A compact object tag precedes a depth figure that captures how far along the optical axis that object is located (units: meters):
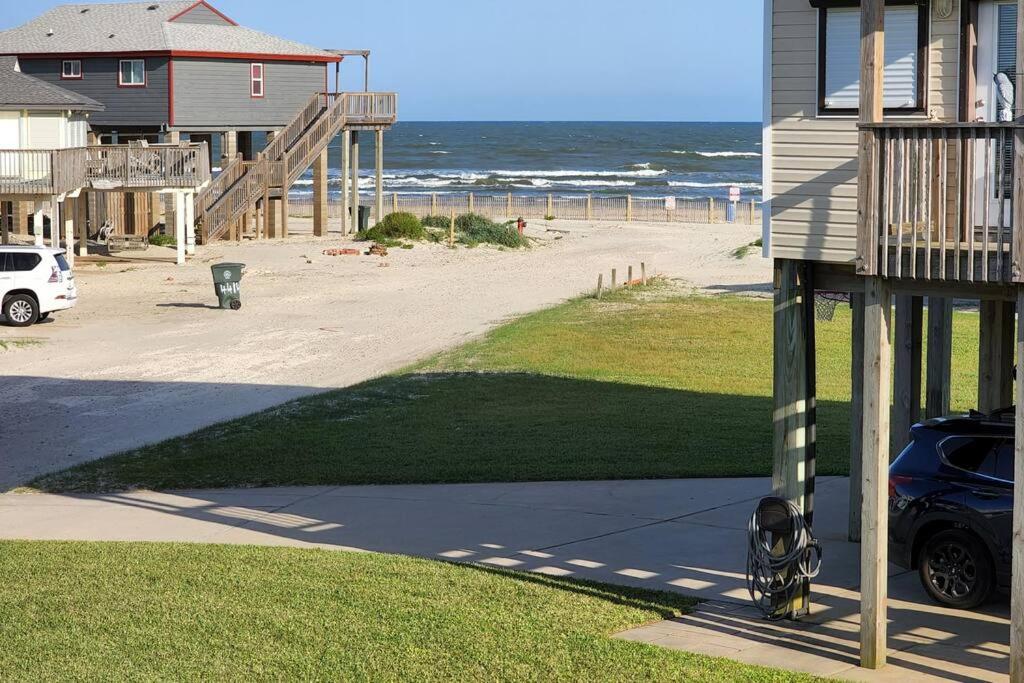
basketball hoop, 24.93
